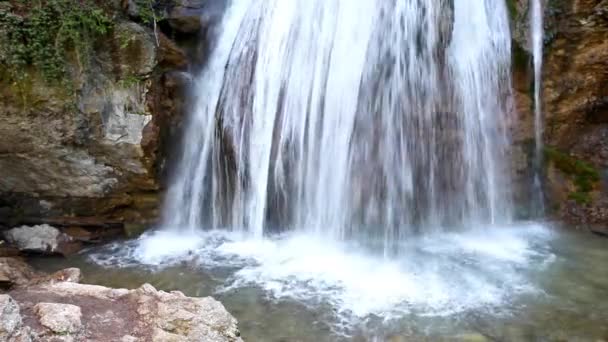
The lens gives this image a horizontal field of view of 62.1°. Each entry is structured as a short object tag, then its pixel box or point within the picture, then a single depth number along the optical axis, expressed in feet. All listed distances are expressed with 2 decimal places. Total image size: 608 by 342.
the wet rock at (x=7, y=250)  18.47
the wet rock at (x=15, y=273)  12.76
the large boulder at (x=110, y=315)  8.59
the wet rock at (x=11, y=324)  8.03
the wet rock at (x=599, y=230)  19.76
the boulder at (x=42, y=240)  19.54
